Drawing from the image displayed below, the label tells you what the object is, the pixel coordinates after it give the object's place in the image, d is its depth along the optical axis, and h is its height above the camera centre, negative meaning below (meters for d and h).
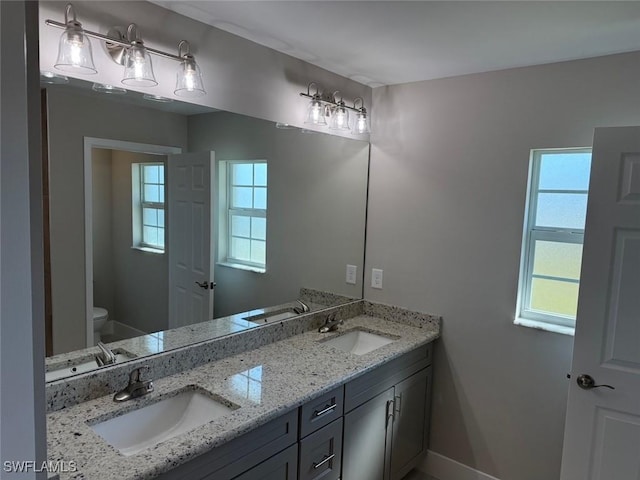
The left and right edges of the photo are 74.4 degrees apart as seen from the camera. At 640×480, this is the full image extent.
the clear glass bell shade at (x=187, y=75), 1.75 +0.52
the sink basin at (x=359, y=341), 2.55 -0.83
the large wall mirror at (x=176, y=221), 1.56 -0.10
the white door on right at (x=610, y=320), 1.83 -0.46
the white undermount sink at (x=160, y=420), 1.47 -0.83
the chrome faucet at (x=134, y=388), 1.56 -0.72
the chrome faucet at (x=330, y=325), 2.53 -0.72
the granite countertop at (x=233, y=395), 1.21 -0.75
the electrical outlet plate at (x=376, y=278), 2.88 -0.48
